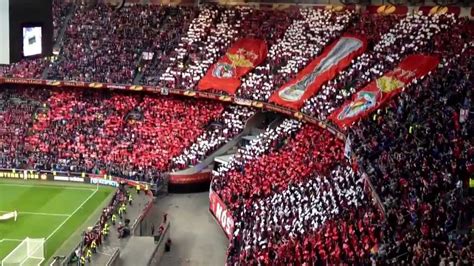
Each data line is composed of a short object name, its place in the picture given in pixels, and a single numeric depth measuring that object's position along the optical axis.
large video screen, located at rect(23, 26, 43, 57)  13.31
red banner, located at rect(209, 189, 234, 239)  27.42
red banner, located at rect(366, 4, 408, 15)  37.47
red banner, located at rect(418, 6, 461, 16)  35.00
